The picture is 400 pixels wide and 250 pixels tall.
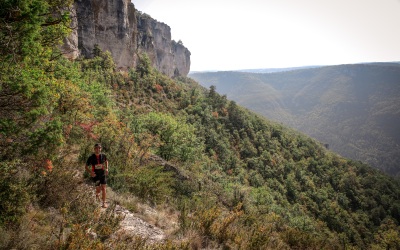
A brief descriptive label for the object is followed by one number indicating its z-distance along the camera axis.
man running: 5.68
